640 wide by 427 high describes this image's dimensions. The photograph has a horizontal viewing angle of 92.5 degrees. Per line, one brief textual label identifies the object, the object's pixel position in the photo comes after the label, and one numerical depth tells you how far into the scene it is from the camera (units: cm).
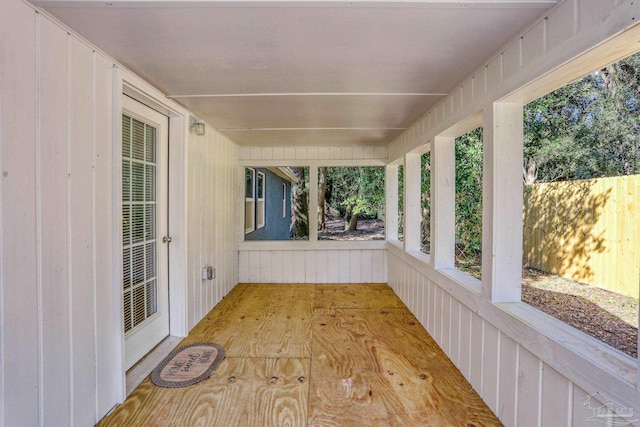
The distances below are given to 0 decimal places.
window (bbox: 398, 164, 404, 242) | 574
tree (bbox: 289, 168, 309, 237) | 1089
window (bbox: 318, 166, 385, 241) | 702
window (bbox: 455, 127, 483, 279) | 444
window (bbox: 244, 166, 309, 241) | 635
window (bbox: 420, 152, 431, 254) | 494
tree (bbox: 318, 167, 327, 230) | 929
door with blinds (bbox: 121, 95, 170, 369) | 229
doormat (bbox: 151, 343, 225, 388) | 217
